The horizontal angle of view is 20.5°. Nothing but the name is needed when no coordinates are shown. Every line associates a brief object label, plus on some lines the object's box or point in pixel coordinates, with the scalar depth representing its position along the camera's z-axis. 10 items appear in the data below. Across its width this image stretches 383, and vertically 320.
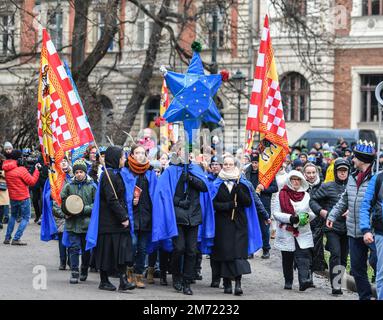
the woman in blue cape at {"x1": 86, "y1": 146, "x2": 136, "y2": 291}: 12.72
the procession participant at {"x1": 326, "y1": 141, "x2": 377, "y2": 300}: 11.77
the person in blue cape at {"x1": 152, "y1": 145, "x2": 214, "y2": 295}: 13.06
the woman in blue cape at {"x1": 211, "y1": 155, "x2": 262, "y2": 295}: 13.25
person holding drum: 13.69
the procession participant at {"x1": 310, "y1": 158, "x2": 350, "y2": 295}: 13.39
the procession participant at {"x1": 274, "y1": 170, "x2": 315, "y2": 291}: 13.52
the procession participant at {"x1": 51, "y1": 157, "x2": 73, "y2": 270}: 14.60
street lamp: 30.28
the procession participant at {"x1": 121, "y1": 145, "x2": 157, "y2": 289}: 13.18
